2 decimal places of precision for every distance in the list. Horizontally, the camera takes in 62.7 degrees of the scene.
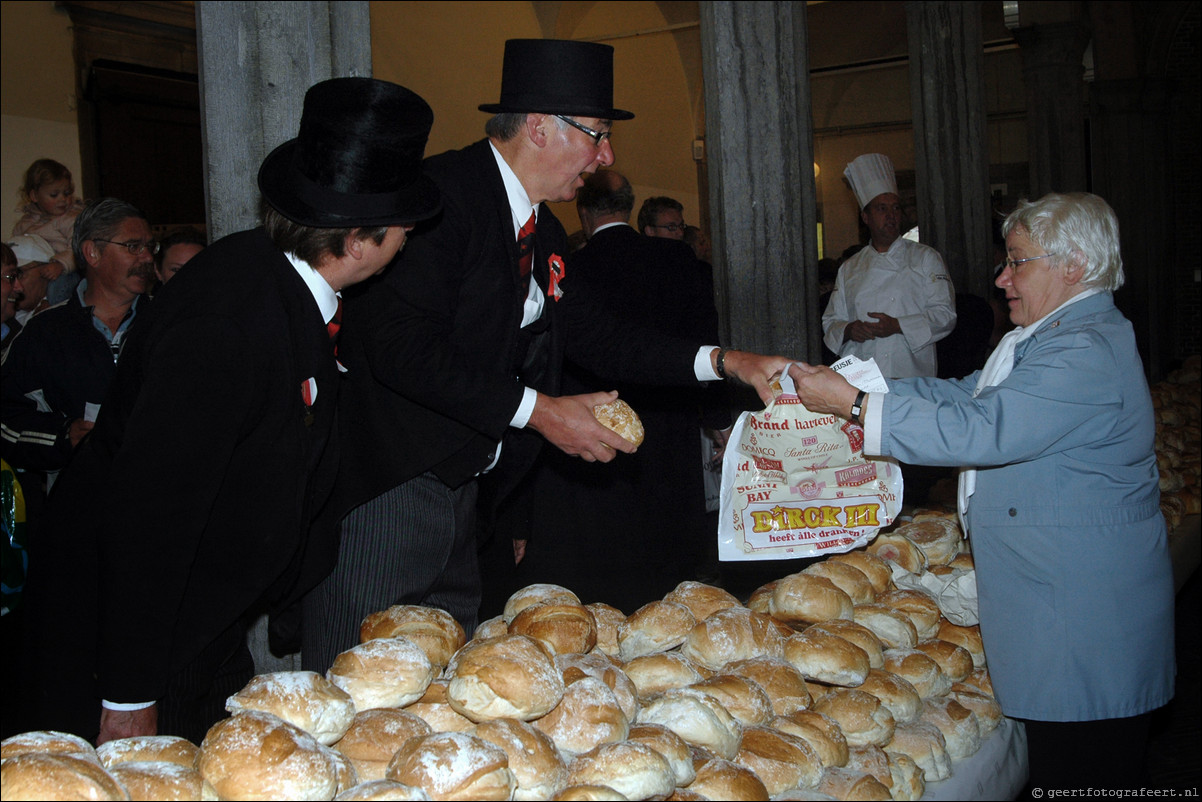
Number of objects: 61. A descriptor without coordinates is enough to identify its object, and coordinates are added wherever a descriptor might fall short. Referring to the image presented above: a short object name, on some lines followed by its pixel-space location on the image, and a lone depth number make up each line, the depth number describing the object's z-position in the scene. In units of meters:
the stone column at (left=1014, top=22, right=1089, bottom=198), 11.80
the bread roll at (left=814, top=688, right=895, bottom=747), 1.98
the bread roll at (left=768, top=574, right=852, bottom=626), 2.46
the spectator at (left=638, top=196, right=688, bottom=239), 5.67
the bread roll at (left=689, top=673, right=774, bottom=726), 1.91
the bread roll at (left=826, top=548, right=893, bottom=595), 2.73
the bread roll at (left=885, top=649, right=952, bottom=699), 2.28
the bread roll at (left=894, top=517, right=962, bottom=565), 3.06
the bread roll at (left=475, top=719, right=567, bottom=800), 1.55
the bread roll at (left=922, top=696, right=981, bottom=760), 2.13
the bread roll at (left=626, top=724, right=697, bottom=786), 1.64
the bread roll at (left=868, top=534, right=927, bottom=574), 2.91
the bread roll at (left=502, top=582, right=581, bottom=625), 2.30
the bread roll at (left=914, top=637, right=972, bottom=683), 2.45
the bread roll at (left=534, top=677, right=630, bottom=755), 1.69
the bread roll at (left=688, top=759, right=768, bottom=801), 1.63
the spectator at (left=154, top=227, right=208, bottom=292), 4.50
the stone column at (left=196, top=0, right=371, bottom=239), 3.03
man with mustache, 3.78
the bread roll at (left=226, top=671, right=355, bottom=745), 1.60
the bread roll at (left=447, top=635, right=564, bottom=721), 1.69
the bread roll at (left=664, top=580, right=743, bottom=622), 2.34
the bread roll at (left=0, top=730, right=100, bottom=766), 1.40
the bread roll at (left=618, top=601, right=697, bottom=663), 2.21
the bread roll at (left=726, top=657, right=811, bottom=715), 2.01
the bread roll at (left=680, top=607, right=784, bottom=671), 2.15
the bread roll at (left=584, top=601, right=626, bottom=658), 2.29
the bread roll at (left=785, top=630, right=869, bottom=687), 2.15
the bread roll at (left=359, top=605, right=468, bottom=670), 2.02
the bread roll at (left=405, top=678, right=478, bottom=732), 1.77
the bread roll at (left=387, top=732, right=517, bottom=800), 1.46
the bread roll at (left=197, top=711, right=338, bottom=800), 1.42
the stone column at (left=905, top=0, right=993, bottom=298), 8.19
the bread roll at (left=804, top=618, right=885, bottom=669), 2.29
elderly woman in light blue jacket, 2.33
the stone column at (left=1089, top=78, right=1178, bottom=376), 15.00
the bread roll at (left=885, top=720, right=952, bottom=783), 1.98
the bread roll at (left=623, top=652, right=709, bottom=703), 2.03
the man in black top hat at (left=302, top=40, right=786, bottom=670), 2.42
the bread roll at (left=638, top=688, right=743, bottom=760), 1.78
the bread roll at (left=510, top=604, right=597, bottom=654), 2.05
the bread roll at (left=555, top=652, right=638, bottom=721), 1.84
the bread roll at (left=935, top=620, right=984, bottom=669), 2.59
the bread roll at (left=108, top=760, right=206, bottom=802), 1.39
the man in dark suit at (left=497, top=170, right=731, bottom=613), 4.44
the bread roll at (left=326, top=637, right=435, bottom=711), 1.76
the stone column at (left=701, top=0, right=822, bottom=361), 4.36
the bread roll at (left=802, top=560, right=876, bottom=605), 2.61
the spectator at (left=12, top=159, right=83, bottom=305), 5.51
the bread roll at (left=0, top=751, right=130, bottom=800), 1.28
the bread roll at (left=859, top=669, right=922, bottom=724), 2.12
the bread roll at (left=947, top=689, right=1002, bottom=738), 2.29
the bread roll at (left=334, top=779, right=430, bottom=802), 1.41
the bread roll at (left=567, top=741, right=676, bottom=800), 1.55
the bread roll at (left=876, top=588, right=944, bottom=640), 2.55
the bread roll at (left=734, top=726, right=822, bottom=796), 1.72
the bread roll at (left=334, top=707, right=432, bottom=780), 1.62
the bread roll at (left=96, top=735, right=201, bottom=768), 1.53
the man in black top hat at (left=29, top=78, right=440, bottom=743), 1.82
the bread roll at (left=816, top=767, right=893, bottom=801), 1.72
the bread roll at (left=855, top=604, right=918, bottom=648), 2.45
